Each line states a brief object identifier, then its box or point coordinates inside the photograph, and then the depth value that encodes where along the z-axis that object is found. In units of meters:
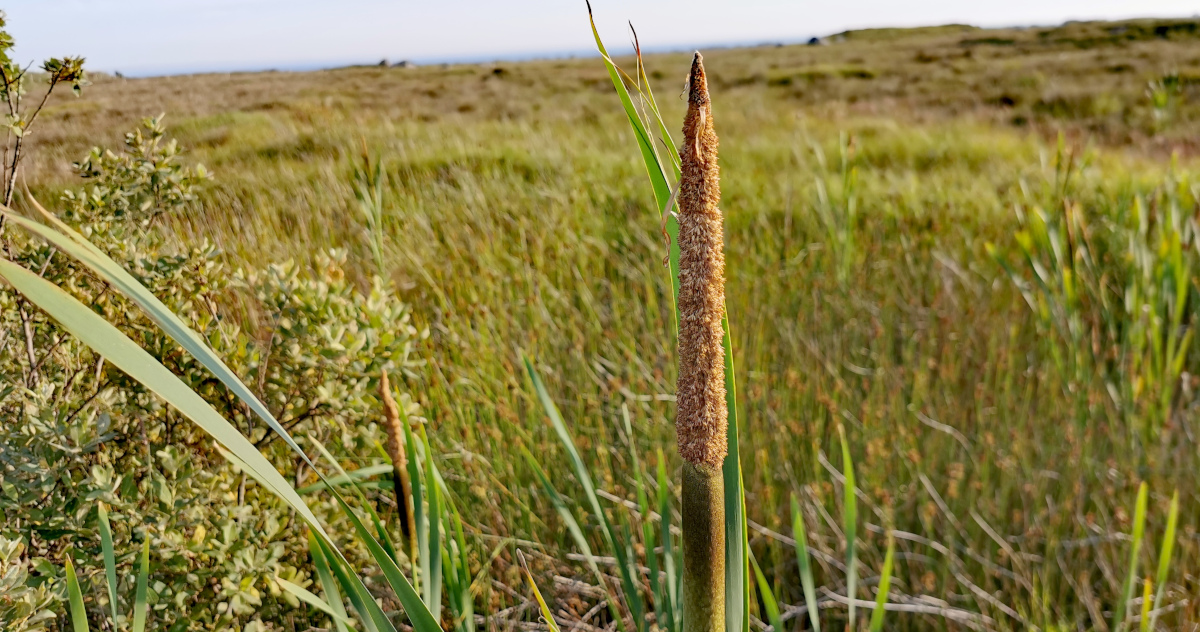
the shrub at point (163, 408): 1.24
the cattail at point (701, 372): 0.50
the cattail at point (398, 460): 0.98
